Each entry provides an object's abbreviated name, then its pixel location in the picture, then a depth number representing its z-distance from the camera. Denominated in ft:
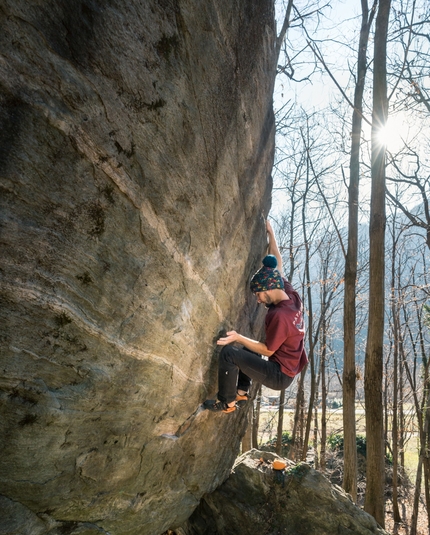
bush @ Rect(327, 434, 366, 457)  62.69
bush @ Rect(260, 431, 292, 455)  57.31
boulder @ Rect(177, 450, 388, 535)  19.24
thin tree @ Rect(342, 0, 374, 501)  25.46
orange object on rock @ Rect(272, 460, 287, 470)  21.22
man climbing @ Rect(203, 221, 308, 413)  15.53
